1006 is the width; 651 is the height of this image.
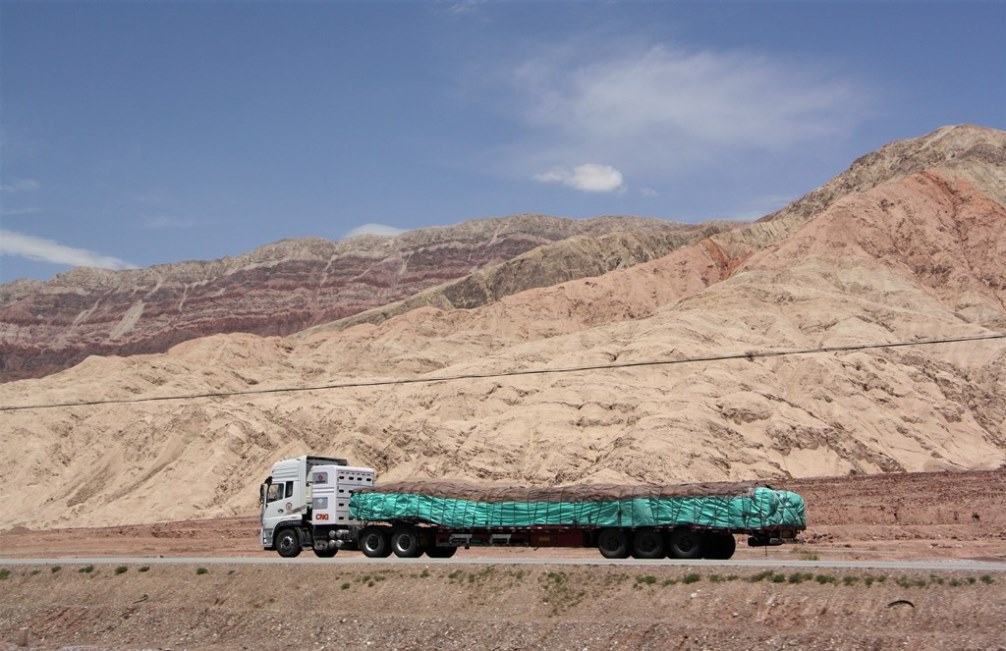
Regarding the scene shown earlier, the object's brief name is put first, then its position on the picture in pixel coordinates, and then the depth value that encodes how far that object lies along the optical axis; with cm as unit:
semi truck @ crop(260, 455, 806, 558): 2603
